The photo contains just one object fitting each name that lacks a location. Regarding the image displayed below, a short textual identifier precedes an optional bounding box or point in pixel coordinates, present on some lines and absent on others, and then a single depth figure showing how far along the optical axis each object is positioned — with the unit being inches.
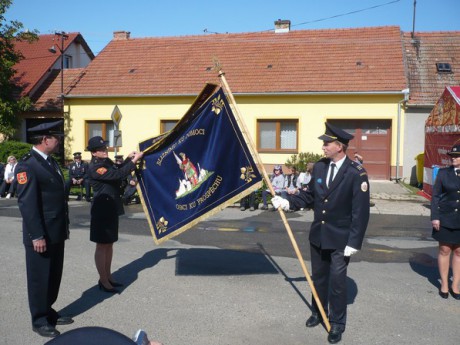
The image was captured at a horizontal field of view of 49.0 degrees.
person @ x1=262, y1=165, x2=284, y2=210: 599.5
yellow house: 863.7
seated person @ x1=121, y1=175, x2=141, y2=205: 603.5
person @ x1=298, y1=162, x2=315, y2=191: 606.5
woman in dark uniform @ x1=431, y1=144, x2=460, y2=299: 246.5
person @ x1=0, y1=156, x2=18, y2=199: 709.3
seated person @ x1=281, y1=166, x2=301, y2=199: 605.0
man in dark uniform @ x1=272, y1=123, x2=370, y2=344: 194.7
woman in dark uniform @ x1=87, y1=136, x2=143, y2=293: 238.8
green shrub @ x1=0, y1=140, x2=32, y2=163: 937.5
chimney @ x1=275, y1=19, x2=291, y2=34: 1041.5
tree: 939.3
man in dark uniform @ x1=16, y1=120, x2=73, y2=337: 194.9
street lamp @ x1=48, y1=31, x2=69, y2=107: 1027.7
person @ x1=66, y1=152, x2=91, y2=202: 663.8
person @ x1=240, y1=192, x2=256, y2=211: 586.2
